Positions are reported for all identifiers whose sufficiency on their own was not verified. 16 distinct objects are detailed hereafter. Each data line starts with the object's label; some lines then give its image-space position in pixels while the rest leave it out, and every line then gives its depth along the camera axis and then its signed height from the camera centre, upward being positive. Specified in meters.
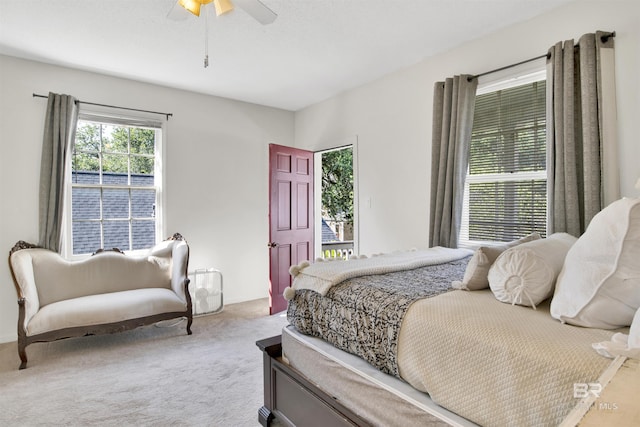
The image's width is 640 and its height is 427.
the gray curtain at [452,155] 2.81 +0.52
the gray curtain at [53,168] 3.30 +0.50
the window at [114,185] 3.63 +0.38
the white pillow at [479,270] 1.55 -0.25
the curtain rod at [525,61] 2.13 +1.15
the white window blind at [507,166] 2.59 +0.41
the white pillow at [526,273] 1.31 -0.23
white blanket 1.78 -0.29
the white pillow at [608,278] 1.06 -0.20
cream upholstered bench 2.82 -0.71
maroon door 4.08 +0.05
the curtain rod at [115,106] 3.34 +1.23
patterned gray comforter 1.42 -0.44
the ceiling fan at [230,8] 1.98 +1.25
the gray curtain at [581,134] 2.09 +0.52
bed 0.98 -0.42
